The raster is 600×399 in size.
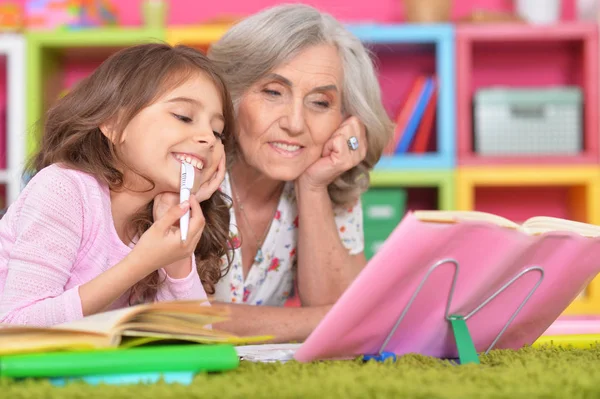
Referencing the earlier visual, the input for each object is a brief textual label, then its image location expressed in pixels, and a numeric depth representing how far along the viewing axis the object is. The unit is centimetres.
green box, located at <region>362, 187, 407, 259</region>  288
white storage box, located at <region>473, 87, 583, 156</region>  289
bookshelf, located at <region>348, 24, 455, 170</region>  287
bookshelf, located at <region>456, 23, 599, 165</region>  287
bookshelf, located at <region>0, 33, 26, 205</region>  287
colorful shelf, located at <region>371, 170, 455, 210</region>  286
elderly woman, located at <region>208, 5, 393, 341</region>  157
